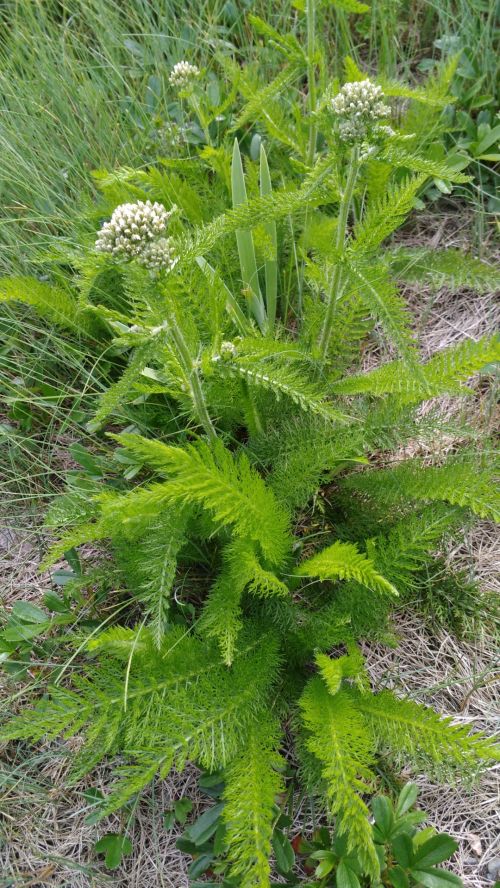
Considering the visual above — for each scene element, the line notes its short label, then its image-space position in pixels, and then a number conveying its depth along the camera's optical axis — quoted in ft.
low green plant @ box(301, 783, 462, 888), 1.45
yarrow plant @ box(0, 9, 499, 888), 1.42
